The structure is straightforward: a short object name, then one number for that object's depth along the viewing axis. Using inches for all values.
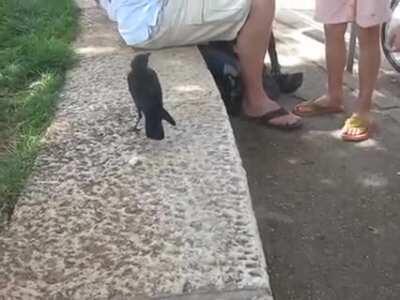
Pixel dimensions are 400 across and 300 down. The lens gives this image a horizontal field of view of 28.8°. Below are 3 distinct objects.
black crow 108.1
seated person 147.9
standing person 145.1
